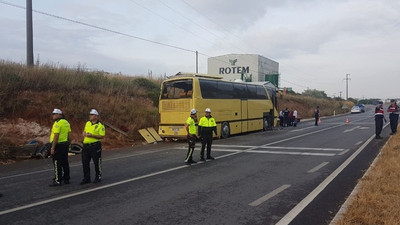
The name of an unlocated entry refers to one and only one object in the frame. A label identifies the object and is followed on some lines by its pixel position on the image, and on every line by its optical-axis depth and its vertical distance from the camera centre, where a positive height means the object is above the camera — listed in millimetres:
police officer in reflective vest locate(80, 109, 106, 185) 8070 -804
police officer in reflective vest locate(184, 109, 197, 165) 10812 -744
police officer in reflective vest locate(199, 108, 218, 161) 11508 -690
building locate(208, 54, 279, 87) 76688 +9569
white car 68575 -294
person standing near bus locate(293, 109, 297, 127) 30666 -948
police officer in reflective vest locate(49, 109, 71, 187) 7914 -840
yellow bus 18062 +359
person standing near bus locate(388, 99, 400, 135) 17209 -345
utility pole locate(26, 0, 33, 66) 17938 +4378
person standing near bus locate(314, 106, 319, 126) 30844 -705
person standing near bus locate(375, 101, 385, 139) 16938 -472
